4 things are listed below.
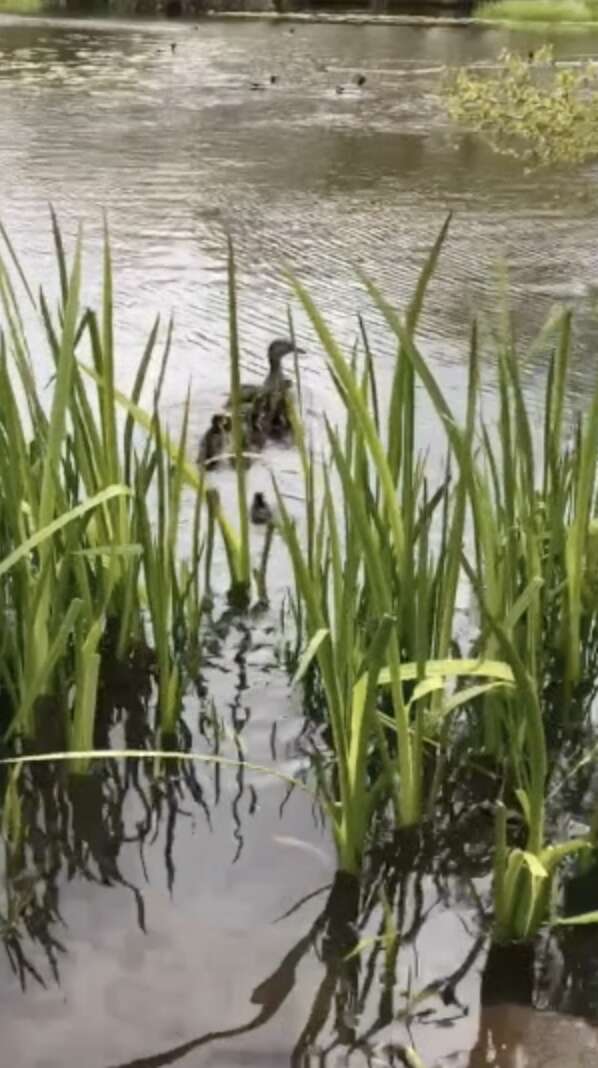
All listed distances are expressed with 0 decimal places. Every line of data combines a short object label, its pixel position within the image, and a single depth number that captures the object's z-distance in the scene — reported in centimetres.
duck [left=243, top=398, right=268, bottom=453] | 350
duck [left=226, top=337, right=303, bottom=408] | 354
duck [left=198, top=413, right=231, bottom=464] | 339
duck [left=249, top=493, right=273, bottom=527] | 307
